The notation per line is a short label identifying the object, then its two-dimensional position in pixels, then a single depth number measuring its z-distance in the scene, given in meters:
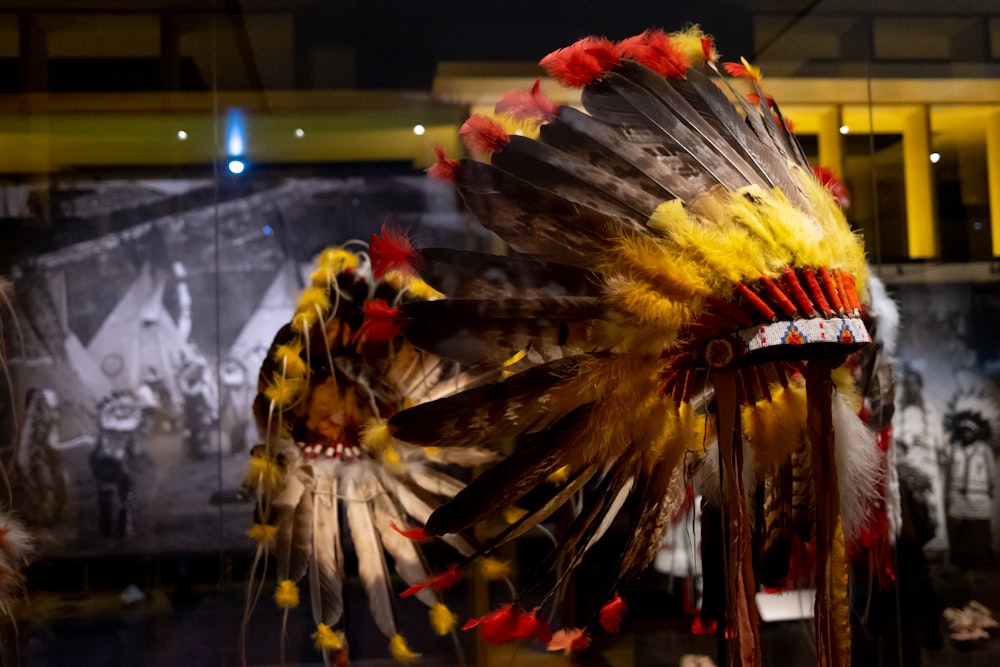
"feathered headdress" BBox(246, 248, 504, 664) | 2.07
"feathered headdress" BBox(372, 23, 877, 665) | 1.22
